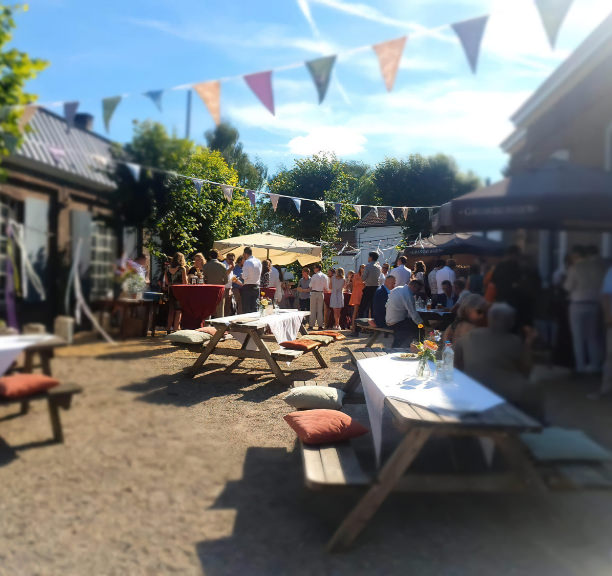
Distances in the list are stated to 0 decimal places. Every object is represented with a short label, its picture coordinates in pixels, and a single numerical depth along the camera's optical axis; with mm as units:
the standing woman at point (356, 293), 11000
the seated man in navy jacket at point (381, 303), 7859
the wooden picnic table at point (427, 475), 2272
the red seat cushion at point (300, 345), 7344
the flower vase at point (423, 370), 3631
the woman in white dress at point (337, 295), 11812
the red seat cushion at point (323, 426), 3391
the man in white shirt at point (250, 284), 6977
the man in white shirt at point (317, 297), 11641
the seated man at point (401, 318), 6383
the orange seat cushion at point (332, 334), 8758
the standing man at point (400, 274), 5278
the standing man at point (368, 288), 8477
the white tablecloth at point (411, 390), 1932
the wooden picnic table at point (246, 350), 6727
